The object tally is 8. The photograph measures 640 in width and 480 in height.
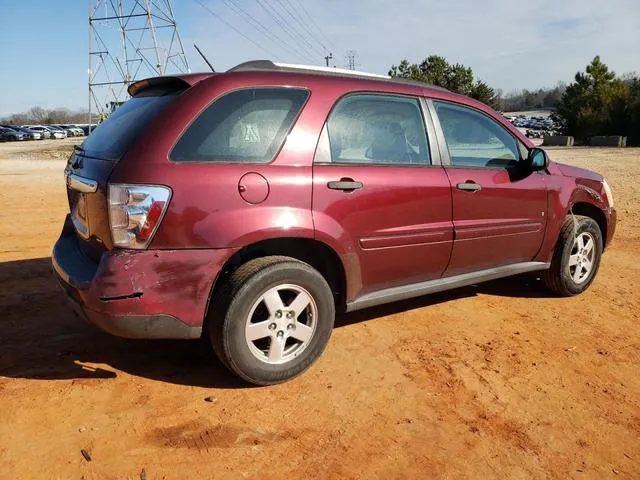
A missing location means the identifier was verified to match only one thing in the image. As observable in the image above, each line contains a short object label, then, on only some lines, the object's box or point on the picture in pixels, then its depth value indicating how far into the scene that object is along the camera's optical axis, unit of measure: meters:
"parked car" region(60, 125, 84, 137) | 62.30
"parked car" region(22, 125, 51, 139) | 55.38
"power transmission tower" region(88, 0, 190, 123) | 33.03
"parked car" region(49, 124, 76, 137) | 60.88
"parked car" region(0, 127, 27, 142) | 50.53
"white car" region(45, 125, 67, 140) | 57.34
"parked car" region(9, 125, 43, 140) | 52.50
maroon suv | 2.80
